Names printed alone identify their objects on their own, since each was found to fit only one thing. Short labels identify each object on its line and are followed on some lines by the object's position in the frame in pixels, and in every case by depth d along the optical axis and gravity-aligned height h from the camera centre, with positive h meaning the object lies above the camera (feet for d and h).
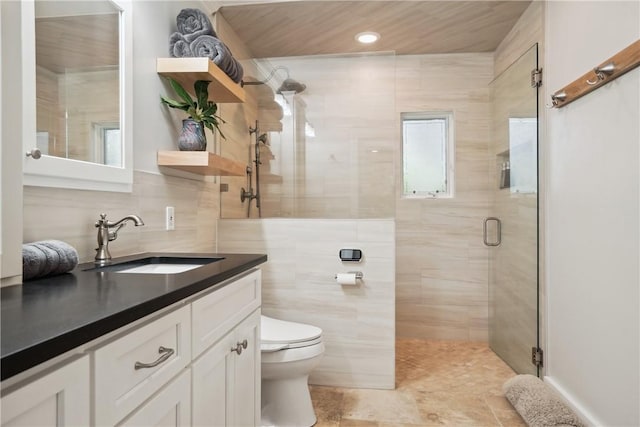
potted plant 6.33 +1.54
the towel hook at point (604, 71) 5.37 +1.83
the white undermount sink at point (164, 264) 4.87 -0.66
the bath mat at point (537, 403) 6.26 -3.16
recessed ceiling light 9.92 +4.27
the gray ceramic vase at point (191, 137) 6.33 +1.14
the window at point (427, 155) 11.53 +1.56
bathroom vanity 1.83 -0.81
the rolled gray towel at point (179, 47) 6.28 +2.51
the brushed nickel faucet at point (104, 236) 4.65 -0.29
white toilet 6.41 -2.59
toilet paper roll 7.96 -1.33
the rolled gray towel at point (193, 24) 6.36 +2.94
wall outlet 6.42 -0.12
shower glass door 8.29 -0.21
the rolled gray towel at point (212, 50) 6.28 +2.48
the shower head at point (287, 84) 9.37 +2.88
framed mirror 3.88 +1.27
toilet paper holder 8.09 -1.26
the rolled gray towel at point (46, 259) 3.37 -0.41
